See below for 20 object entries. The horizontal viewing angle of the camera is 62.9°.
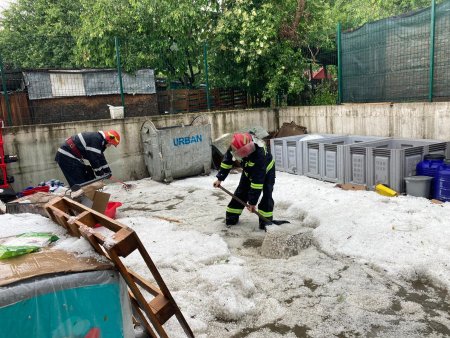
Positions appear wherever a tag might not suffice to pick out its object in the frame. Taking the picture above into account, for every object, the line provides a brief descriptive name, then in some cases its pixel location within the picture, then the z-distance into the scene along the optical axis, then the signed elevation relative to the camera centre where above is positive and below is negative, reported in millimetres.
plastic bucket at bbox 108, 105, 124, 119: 9016 +125
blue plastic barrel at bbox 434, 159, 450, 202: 5766 -1383
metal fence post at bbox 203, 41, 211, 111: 10438 +1284
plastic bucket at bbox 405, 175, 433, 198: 6012 -1450
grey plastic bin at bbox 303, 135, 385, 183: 7430 -1128
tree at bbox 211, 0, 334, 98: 10422 +1824
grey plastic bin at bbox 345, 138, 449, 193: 6328 -1090
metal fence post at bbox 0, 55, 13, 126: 7926 +549
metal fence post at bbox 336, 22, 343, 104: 9219 +1042
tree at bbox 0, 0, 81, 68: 16328 +4256
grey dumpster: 8539 -882
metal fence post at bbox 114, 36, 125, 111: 9305 +1130
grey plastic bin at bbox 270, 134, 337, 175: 8547 -1101
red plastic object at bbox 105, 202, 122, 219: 5895 -1473
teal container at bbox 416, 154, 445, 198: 6078 -1150
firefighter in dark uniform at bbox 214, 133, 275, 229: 4960 -933
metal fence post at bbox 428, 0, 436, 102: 7016 +974
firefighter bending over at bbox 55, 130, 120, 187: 6094 -575
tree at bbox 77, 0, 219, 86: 11320 +2635
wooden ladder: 1829 -674
